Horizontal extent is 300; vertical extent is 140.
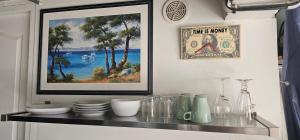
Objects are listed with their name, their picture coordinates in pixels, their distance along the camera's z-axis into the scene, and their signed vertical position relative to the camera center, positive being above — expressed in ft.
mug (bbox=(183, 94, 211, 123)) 3.48 -0.59
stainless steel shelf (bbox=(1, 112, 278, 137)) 3.13 -0.78
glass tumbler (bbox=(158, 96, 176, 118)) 4.16 -0.62
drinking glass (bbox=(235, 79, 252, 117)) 3.78 -0.50
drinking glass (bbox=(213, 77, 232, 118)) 3.90 -0.59
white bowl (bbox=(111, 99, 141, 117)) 3.99 -0.60
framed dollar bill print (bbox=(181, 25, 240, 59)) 4.32 +0.68
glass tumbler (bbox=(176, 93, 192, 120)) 3.89 -0.55
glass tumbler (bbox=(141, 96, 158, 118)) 4.12 -0.62
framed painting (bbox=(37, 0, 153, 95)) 4.75 +0.60
